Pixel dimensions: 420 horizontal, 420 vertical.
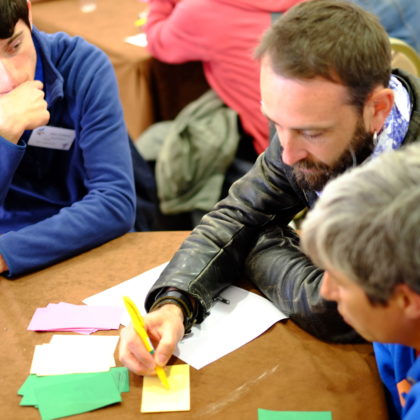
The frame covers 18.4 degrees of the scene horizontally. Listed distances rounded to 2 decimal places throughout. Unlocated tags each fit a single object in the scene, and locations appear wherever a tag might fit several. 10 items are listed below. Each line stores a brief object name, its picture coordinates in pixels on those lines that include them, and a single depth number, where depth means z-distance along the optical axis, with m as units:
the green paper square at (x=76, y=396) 1.83
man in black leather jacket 1.93
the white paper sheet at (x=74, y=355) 1.91
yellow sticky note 1.83
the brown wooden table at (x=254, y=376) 1.82
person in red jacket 3.09
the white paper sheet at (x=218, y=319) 1.93
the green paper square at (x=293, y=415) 1.80
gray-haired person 1.58
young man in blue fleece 2.20
